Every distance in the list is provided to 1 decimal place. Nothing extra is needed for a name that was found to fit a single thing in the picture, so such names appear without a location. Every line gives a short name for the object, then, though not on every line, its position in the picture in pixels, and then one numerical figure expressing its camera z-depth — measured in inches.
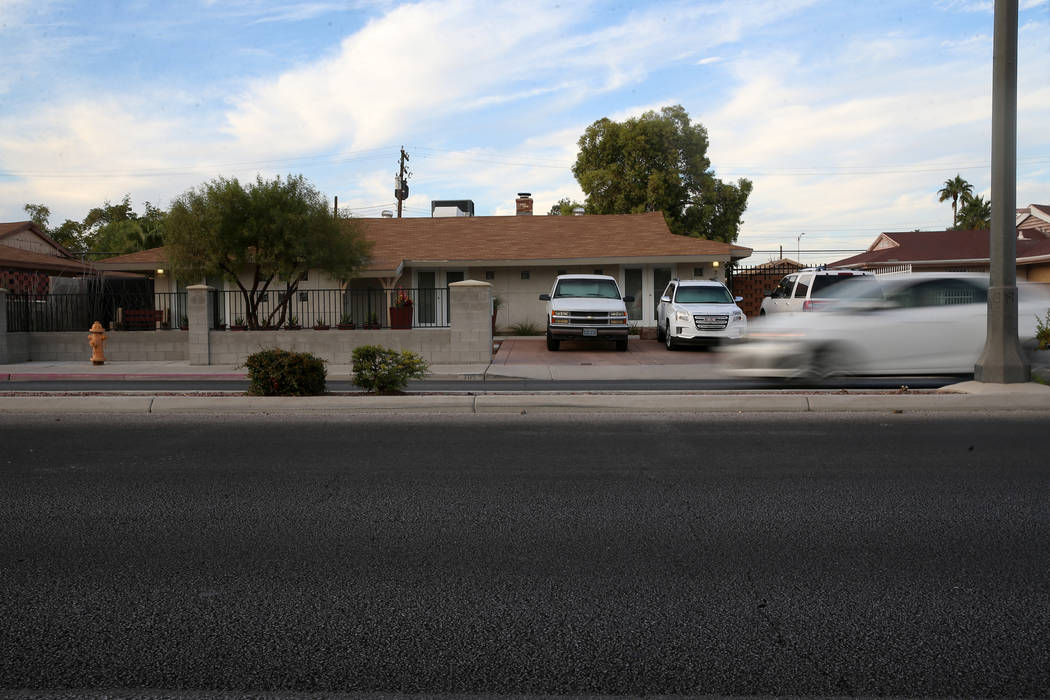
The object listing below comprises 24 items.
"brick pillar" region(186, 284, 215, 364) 804.0
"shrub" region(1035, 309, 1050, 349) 709.3
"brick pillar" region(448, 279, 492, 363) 784.9
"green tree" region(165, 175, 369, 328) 946.1
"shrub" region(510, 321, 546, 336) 1136.2
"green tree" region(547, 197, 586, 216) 2057.1
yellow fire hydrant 788.0
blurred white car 498.9
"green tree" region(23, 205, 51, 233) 2694.4
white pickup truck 848.9
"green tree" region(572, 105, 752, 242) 1792.6
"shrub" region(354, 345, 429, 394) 450.9
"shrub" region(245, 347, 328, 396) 439.8
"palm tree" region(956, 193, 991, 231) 2635.3
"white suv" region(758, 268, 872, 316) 871.1
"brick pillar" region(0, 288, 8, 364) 818.8
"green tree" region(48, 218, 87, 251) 2613.2
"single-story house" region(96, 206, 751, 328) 1105.4
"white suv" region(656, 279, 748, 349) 851.4
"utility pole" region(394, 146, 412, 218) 1980.8
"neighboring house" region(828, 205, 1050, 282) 1433.3
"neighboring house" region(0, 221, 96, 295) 1301.7
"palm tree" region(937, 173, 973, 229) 2859.3
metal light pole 442.0
